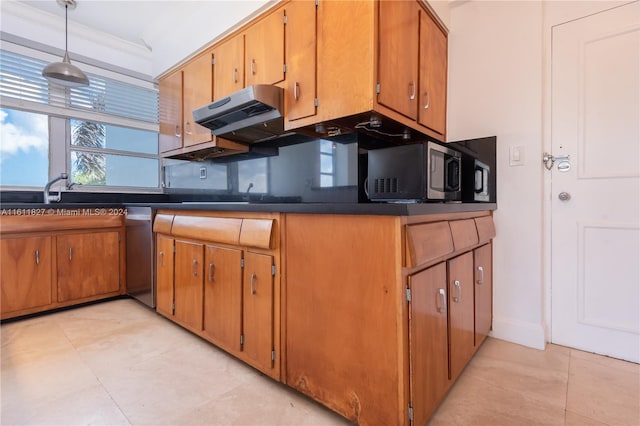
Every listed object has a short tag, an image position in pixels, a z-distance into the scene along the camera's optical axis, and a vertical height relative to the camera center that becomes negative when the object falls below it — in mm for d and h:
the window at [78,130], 2631 +804
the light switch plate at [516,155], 1906 +355
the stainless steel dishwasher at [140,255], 2336 -354
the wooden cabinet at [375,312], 1010 -382
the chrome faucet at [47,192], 2629 +172
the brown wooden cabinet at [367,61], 1537 +829
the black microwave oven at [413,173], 1456 +195
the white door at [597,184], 1650 +153
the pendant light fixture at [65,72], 2344 +1095
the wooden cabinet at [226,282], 1398 -387
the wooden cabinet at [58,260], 2223 -392
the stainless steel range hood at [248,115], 1856 +665
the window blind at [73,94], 2590 +1135
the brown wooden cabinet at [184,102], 2566 +1000
